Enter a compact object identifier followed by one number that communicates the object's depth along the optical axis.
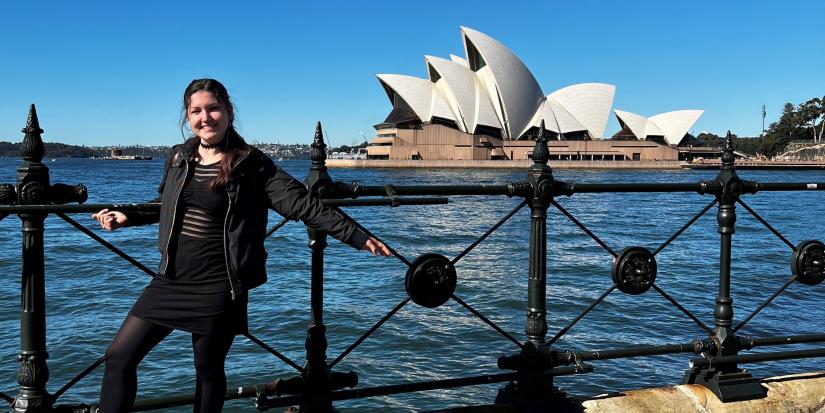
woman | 1.99
